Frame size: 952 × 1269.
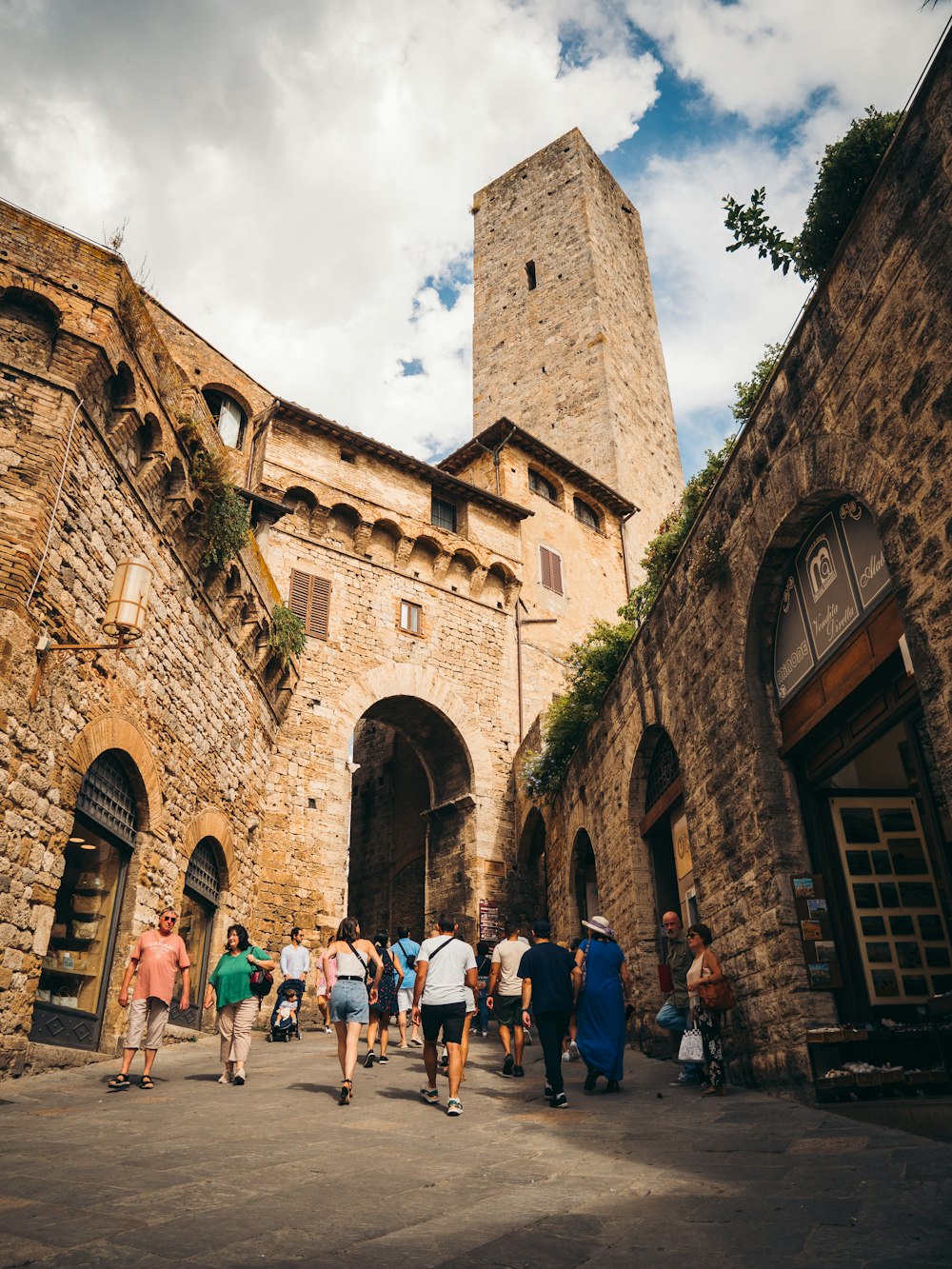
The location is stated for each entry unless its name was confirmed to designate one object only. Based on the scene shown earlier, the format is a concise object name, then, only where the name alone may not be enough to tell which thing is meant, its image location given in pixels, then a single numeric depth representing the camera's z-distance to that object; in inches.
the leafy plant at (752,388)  340.2
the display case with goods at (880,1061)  192.9
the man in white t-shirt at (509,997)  307.4
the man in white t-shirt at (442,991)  237.8
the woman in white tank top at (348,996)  241.1
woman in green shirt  279.0
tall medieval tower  1048.2
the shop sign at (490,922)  672.4
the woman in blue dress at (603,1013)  257.0
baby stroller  438.9
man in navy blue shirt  249.0
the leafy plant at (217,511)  382.6
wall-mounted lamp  283.3
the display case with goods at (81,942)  276.8
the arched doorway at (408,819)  733.3
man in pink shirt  264.4
